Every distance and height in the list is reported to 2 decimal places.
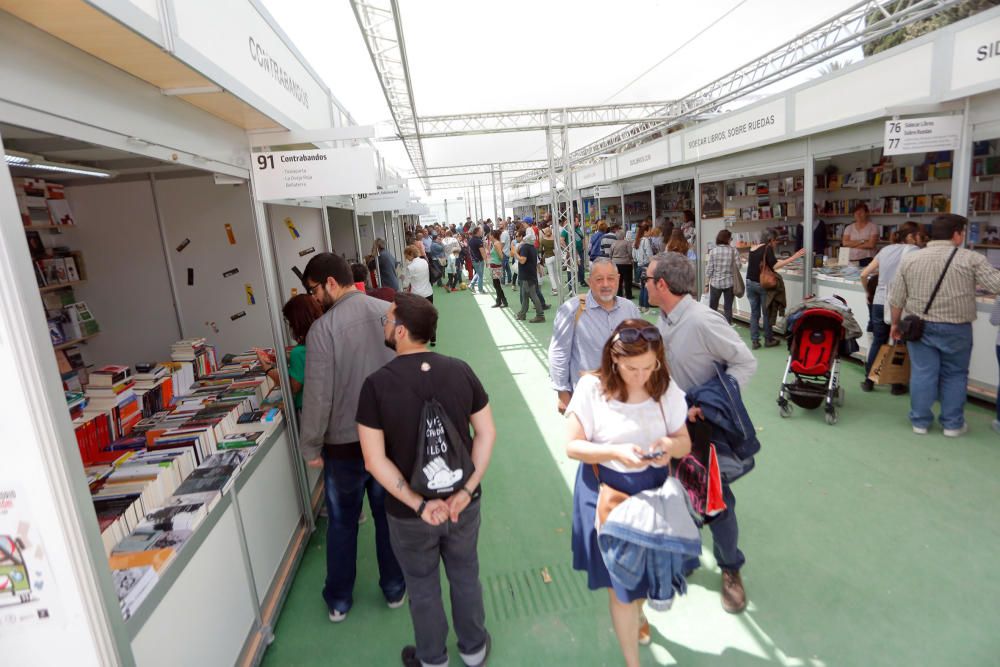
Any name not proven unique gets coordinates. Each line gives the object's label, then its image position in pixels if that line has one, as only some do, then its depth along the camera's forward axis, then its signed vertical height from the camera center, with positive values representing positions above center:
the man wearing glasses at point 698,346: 2.44 -0.61
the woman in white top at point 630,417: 1.93 -0.72
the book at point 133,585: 1.67 -1.01
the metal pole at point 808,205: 6.41 -0.11
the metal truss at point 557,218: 10.72 -0.03
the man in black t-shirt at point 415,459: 1.99 -0.83
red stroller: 4.52 -1.33
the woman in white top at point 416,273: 8.04 -0.62
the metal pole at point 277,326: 3.09 -0.47
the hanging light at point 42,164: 2.60 +0.48
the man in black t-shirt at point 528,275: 9.02 -0.91
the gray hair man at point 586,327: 2.91 -0.57
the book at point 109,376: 2.98 -0.64
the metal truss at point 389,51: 5.63 +2.13
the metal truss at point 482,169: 25.83 +2.52
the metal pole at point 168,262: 4.17 -0.10
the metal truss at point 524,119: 11.80 +2.14
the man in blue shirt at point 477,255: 13.19 -0.75
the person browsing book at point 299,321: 3.11 -0.45
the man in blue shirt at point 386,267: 8.60 -0.54
